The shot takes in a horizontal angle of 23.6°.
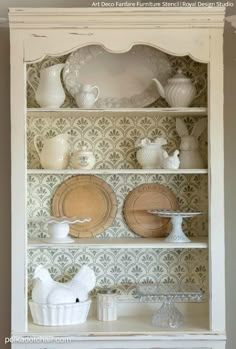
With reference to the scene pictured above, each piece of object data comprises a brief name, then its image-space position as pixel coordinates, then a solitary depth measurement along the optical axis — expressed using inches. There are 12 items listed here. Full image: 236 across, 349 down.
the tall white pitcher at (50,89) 102.5
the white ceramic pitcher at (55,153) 102.3
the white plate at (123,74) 107.4
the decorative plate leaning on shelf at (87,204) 108.6
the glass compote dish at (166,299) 100.5
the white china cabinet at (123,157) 96.7
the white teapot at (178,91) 102.0
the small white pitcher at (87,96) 101.4
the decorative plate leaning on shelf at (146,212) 108.8
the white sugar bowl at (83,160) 101.6
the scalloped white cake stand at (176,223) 101.1
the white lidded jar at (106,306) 103.5
